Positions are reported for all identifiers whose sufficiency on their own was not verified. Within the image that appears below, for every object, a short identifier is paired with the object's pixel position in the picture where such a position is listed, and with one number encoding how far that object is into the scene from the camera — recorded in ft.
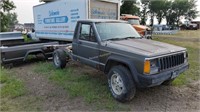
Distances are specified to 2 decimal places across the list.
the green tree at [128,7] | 90.79
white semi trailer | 21.19
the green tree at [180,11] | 132.13
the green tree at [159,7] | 131.43
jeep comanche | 9.48
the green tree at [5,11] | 68.76
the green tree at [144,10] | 132.44
